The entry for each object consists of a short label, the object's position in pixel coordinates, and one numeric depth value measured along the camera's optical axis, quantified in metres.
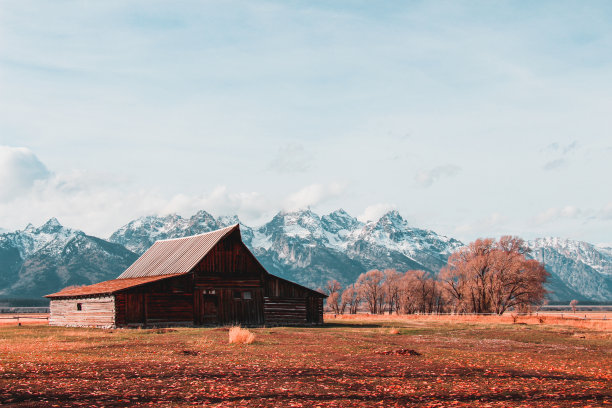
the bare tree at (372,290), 150.00
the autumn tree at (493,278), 82.81
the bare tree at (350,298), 152.50
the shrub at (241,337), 32.53
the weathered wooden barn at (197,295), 51.31
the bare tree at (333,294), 154.31
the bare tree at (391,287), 141.38
